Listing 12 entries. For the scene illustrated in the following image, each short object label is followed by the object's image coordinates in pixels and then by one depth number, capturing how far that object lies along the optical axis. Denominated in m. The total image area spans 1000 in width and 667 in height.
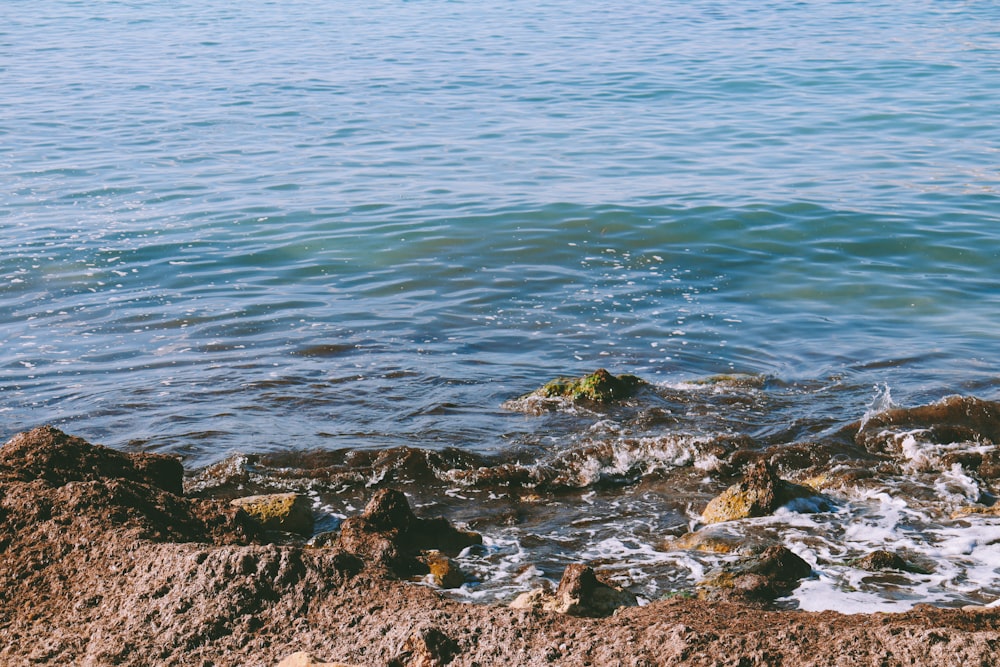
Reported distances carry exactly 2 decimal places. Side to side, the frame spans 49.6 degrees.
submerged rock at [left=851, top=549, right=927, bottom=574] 5.58
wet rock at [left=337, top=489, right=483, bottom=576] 5.68
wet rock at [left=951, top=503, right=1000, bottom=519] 6.37
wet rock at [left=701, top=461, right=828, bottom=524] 6.36
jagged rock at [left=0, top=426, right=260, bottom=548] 4.74
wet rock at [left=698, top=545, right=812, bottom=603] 5.15
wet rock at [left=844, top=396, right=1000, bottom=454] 7.67
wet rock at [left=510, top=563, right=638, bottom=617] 4.79
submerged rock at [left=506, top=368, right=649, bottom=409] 8.41
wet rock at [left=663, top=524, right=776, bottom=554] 5.88
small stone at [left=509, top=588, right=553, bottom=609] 4.84
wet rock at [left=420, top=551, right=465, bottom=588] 5.44
